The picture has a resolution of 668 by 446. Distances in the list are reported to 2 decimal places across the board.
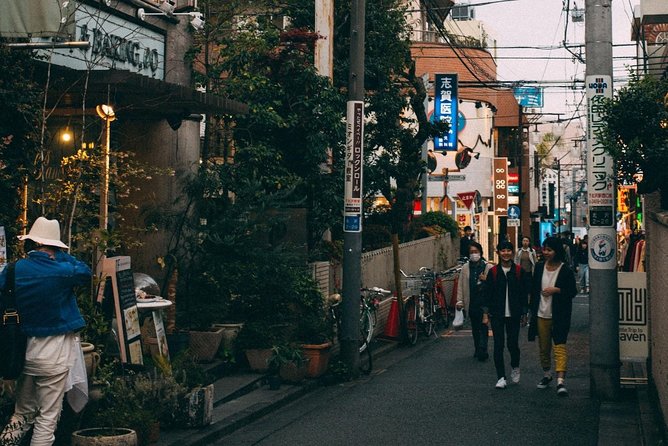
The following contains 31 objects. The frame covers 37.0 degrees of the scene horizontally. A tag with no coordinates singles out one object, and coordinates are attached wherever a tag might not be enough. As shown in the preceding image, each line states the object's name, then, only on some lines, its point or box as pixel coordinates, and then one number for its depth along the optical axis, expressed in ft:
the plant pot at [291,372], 43.19
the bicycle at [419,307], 62.13
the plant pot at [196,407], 31.96
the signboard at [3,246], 30.98
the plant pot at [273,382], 41.86
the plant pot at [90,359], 29.32
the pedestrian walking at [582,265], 108.06
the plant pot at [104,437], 26.13
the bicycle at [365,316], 50.26
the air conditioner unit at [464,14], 263.12
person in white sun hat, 24.72
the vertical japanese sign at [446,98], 122.42
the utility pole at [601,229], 38.27
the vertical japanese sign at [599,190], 38.34
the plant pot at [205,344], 42.91
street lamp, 34.88
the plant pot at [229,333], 43.96
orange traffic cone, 61.67
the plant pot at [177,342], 42.70
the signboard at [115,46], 42.83
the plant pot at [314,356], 44.80
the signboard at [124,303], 34.53
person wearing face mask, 52.49
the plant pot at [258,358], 43.39
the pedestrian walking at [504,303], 42.52
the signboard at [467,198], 110.52
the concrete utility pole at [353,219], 47.06
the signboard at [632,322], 39.11
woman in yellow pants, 40.40
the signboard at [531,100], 243.46
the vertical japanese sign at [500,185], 172.86
